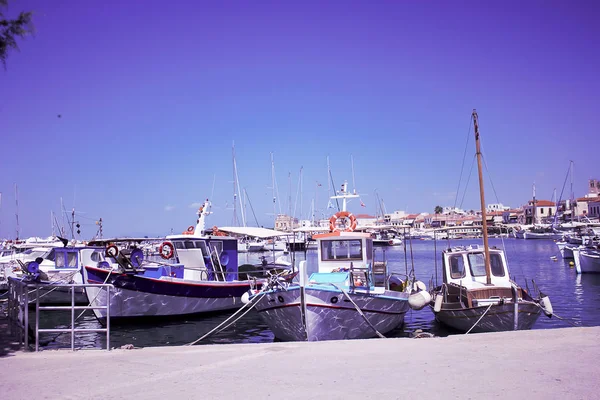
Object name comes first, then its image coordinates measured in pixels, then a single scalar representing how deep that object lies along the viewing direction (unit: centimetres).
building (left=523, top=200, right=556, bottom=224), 15012
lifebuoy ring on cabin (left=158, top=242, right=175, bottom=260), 2252
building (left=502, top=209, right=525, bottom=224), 17112
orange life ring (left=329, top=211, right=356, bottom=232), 1833
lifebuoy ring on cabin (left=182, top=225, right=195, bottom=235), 2458
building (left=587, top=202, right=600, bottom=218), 12394
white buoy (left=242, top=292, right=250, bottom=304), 1531
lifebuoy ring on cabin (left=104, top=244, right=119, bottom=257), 1895
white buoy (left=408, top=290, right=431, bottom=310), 1541
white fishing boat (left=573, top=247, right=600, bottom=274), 3825
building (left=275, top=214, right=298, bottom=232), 7550
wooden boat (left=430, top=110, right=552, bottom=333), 1468
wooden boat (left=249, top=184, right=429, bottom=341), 1383
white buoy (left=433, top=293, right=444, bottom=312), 1645
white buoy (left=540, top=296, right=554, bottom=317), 1494
